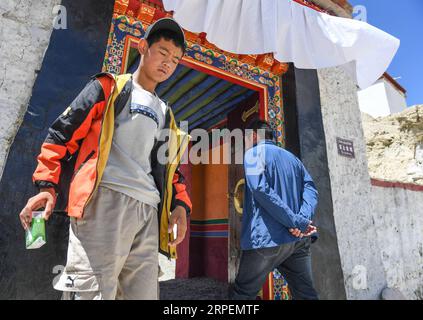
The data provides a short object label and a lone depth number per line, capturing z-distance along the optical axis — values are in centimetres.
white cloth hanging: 309
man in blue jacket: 225
